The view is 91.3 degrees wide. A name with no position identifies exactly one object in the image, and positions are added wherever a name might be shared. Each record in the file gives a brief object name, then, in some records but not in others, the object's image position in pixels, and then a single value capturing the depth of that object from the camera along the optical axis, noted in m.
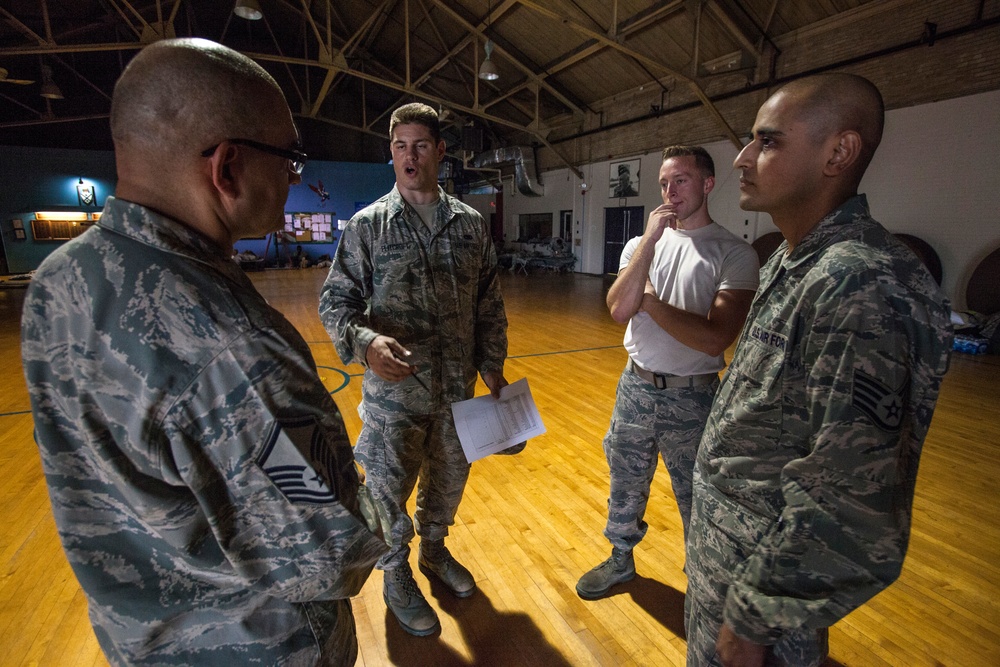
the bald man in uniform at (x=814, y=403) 0.75
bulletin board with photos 16.17
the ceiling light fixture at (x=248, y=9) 8.20
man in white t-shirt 1.61
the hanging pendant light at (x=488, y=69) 9.33
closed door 12.35
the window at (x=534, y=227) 16.16
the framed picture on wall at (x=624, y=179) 12.14
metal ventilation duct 15.45
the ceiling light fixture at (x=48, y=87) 10.73
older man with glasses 0.60
